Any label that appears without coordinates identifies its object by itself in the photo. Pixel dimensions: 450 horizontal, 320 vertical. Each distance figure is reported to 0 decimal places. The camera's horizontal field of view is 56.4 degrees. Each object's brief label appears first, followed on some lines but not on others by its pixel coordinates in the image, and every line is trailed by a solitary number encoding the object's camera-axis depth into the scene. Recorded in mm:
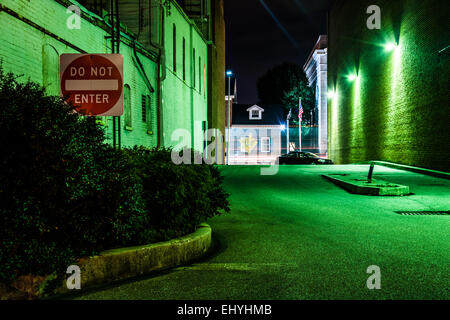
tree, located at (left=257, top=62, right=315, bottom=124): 66438
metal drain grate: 9591
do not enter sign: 6434
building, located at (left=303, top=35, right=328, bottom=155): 53500
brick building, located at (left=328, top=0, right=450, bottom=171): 19562
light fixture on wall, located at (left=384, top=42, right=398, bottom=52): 24850
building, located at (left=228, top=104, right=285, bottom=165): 57875
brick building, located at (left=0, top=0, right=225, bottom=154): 10312
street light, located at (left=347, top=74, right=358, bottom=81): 33356
